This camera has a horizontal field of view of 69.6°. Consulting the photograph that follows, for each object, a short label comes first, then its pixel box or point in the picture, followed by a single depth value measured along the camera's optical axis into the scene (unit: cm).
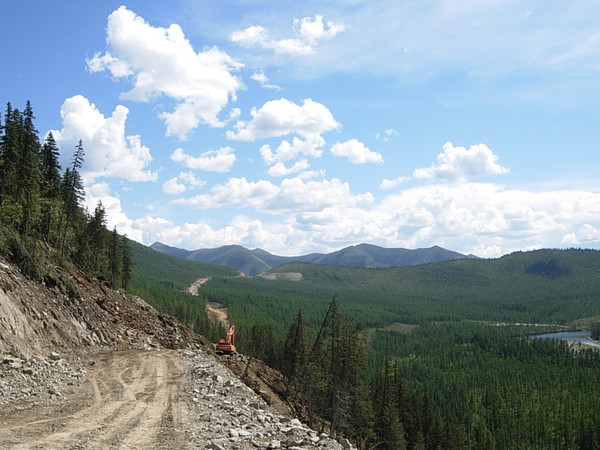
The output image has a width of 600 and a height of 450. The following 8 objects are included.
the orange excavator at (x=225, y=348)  4484
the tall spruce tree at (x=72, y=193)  6103
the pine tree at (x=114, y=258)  7500
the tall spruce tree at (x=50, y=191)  5549
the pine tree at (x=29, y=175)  4819
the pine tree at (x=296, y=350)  5522
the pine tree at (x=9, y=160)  5322
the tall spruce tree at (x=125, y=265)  8250
